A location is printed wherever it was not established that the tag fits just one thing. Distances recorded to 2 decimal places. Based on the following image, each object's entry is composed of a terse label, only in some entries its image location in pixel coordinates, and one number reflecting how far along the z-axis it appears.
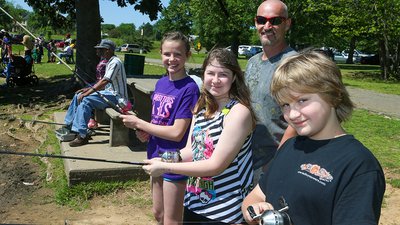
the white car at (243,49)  58.61
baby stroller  13.86
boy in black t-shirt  1.39
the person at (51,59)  27.32
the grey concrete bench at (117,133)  6.20
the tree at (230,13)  29.84
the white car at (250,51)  53.36
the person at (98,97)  6.19
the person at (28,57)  14.16
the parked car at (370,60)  43.31
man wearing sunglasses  2.67
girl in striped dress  2.22
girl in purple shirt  2.86
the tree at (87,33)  11.69
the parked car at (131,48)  61.16
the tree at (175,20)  64.75
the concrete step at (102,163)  5.05
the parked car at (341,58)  46.72
